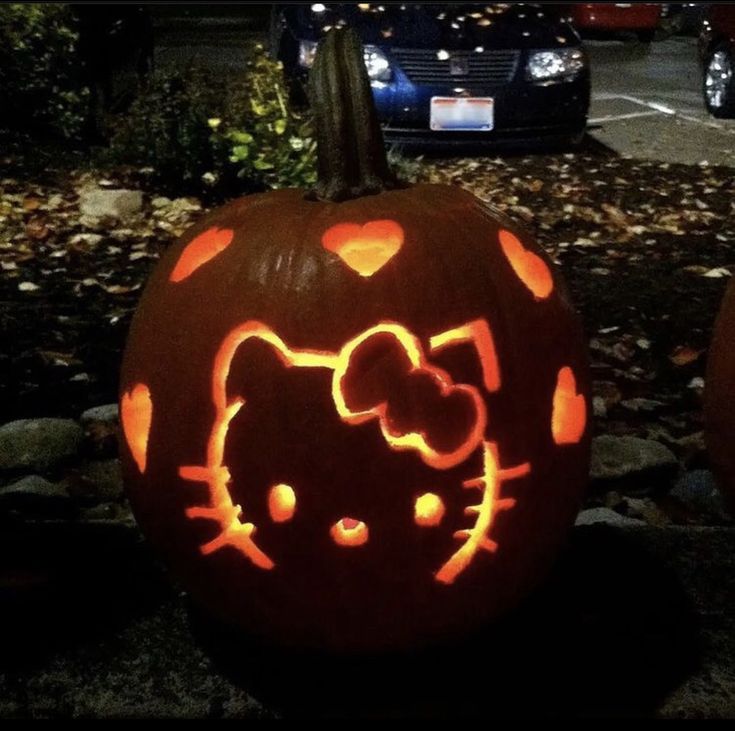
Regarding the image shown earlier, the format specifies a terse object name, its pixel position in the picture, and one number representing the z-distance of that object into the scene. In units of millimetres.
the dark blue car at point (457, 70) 7895
